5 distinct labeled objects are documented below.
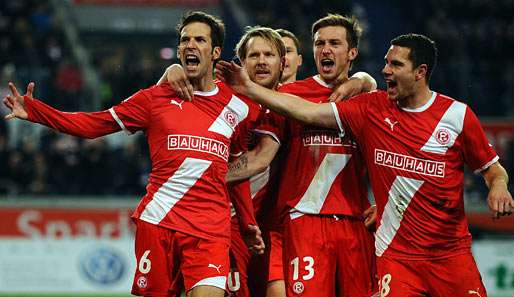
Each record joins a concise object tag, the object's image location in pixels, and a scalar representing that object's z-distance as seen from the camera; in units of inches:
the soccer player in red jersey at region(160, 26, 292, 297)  543.5
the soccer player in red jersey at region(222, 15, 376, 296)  530.6
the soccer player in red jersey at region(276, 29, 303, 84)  613.9
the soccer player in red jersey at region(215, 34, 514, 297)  497.0
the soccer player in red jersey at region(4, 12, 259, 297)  488.4
